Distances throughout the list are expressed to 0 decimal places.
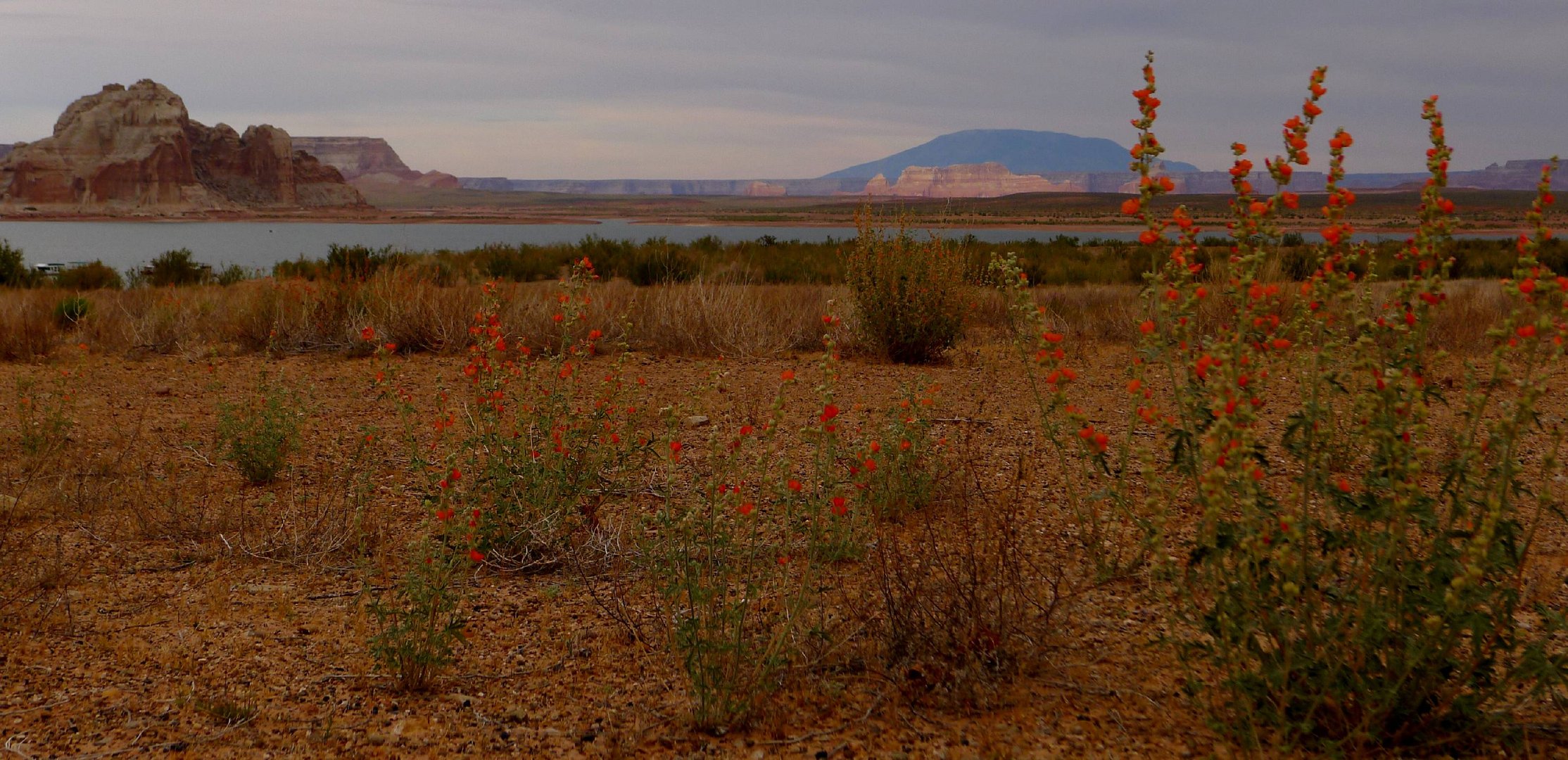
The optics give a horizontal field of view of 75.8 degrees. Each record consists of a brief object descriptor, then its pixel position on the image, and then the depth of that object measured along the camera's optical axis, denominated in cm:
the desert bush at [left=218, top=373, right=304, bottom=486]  467
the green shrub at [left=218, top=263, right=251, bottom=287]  1551
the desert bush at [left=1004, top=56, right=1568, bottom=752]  199
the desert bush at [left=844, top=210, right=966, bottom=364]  823
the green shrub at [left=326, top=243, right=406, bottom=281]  1330
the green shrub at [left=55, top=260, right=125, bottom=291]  1522
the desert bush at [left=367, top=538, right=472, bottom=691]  267
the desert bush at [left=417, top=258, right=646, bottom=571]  377
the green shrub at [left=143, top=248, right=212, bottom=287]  1577
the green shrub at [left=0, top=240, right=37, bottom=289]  1430
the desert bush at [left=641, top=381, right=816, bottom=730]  247
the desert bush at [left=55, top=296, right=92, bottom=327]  991
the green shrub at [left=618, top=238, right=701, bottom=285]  1595
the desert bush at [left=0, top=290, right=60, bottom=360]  844
